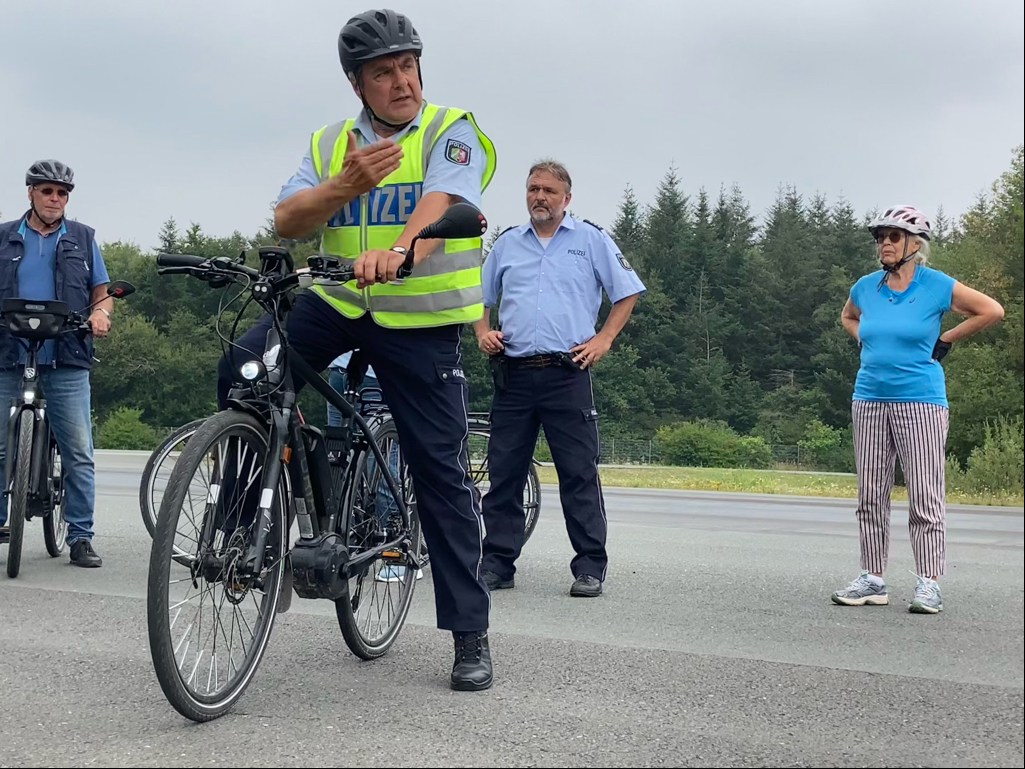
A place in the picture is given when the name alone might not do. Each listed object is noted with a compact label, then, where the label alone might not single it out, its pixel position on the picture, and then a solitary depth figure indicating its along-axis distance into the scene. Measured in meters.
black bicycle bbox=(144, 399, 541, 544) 6.81
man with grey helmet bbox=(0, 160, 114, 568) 6.62
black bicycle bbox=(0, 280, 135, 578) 6.33
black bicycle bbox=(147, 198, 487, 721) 3.25
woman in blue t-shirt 5.41
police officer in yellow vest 3.77
